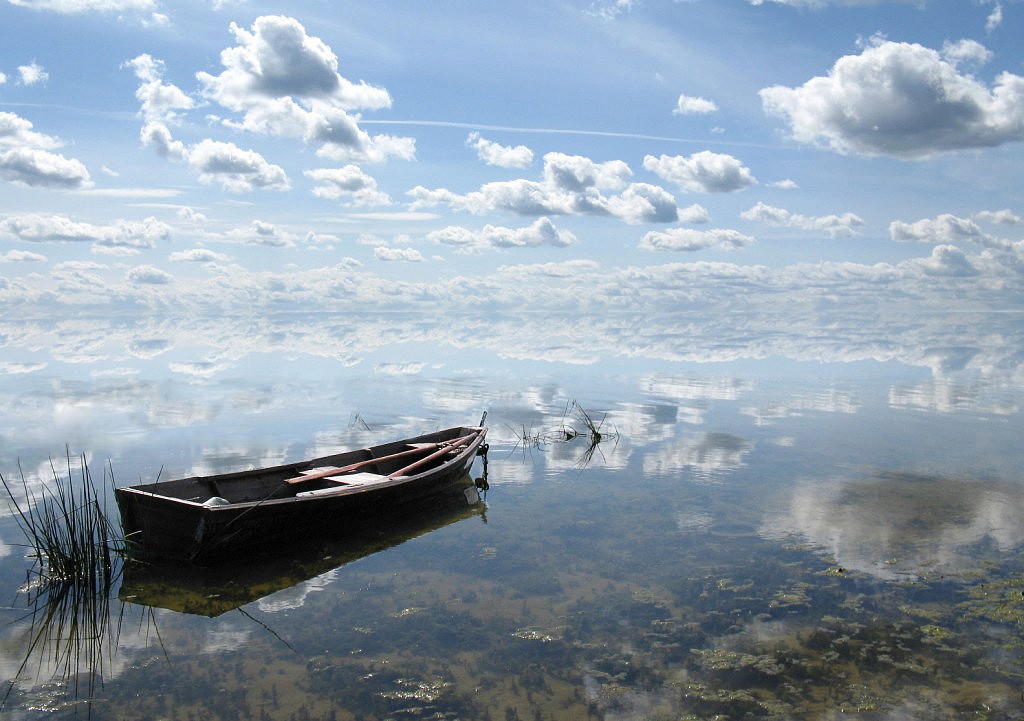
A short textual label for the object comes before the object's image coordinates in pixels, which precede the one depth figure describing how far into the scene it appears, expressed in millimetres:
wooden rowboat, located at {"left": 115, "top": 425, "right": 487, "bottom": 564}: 10742
